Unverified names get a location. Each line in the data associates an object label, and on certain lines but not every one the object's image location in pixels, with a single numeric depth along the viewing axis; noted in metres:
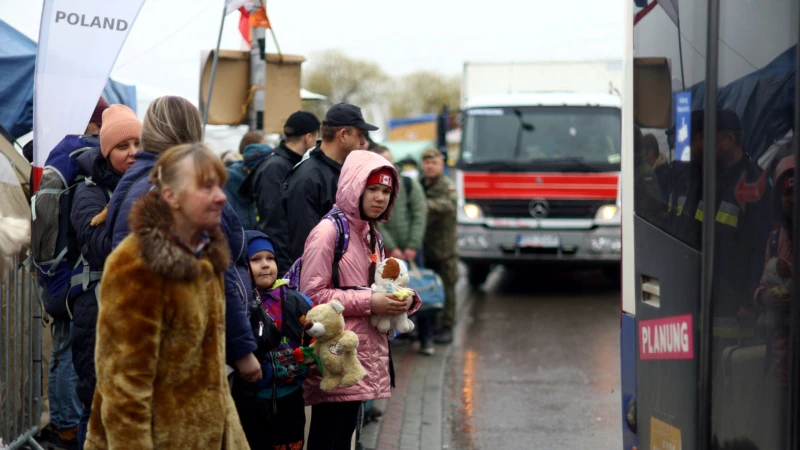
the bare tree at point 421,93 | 89.19
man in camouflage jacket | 10.09
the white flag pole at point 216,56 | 6.65
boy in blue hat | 4.18
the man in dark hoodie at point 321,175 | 5.22
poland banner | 5.08
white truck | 13.39
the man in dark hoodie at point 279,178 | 5.54
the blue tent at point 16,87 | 7.55
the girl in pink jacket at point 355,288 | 4.37
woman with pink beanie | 3.95
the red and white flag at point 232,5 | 7.48
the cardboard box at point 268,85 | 8.91
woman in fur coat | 2.82
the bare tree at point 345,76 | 80.62
